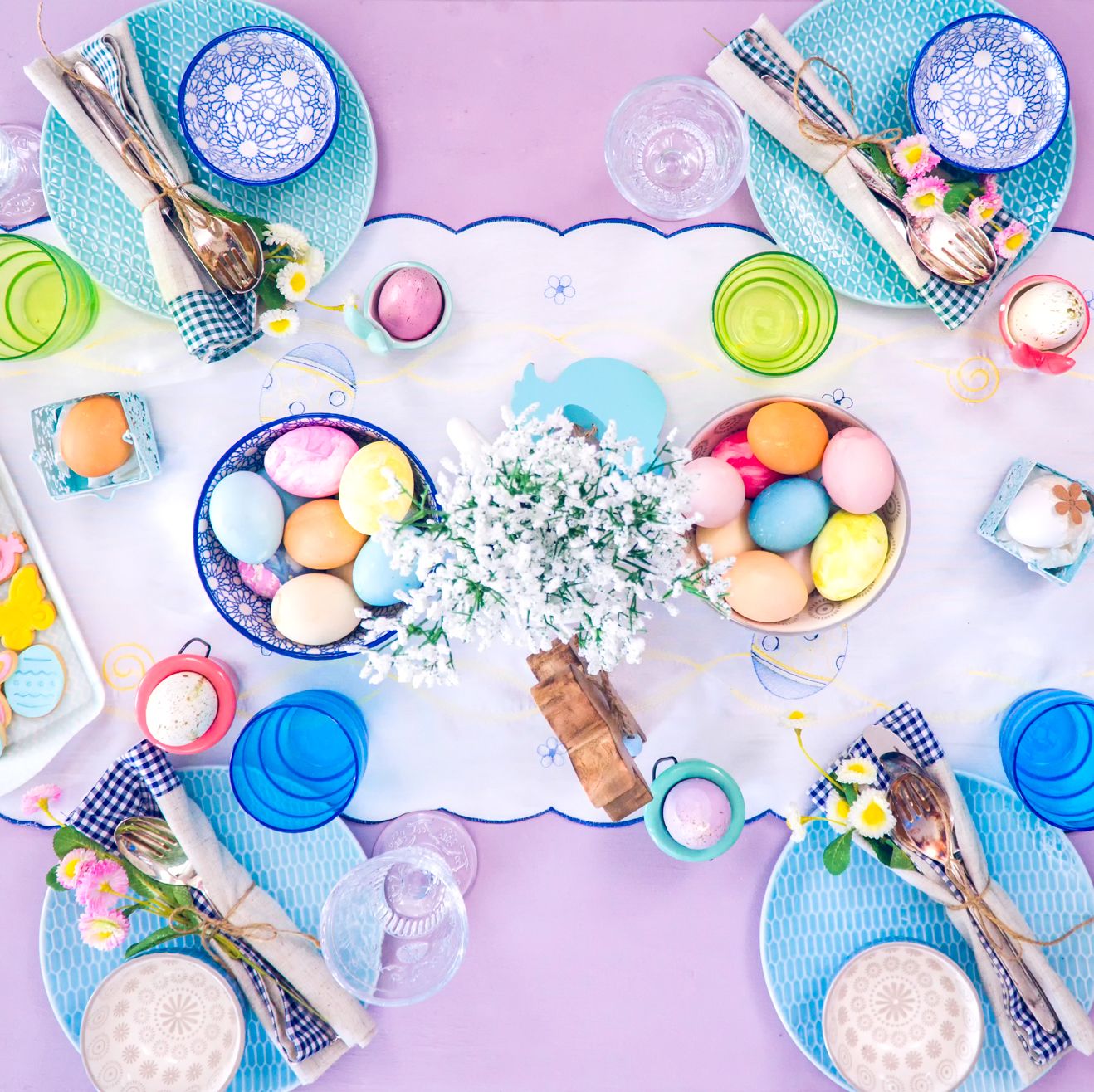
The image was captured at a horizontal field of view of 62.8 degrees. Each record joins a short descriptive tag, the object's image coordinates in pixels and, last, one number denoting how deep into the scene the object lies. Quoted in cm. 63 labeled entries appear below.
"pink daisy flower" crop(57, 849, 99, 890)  95
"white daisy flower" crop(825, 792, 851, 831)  93
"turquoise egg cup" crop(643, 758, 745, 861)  94
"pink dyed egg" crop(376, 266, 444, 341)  97
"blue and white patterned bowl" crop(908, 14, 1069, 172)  96
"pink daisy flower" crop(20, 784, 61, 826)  99
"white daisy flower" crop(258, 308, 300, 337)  97
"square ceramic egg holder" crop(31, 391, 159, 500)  98
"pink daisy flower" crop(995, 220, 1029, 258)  95
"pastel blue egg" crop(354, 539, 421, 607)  90
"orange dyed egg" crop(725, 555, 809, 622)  89
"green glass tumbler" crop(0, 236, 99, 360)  99
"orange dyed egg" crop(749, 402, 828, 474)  89
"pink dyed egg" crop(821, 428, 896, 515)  87
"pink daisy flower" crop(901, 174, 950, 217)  94
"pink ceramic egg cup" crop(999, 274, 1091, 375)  95
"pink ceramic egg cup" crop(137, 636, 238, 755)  97
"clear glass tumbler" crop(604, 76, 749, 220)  101
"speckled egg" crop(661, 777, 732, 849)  95
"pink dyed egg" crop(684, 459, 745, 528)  87
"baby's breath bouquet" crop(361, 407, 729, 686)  67
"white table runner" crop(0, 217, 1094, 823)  101
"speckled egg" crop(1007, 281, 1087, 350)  93
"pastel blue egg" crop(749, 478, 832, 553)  90
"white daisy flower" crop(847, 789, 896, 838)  91
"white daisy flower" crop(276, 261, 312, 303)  97
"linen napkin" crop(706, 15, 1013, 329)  96
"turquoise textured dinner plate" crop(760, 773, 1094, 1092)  99
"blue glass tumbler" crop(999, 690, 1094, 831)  96
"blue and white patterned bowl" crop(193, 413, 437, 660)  90
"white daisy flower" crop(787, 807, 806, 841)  95
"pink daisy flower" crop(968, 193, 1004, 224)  95
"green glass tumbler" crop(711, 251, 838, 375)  98
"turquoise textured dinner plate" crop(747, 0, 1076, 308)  97
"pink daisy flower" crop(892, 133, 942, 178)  94
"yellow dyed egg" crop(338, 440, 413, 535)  88
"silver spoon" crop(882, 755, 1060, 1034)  95
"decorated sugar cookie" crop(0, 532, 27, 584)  102
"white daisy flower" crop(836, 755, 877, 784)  93
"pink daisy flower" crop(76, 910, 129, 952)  93
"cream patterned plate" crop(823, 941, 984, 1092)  96
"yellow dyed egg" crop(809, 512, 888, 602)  89
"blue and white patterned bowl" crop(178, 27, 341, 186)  99
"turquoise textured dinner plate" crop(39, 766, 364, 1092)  101
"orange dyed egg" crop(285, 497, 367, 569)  93
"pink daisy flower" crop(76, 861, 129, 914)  94
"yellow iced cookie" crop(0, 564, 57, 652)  101
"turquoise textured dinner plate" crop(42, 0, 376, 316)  98
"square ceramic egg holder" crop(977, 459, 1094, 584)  95
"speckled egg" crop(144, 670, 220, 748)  95
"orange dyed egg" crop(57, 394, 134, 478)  96
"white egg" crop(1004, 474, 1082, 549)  92
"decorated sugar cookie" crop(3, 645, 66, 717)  102
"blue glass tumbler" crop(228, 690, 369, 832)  98
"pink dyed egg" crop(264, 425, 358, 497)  92
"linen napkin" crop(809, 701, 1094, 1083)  95
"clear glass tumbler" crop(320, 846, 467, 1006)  96
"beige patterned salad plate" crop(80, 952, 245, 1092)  98
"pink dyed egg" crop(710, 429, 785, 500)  93
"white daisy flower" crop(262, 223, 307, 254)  96
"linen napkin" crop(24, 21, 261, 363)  95
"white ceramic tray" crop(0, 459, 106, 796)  102
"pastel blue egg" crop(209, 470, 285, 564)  90
